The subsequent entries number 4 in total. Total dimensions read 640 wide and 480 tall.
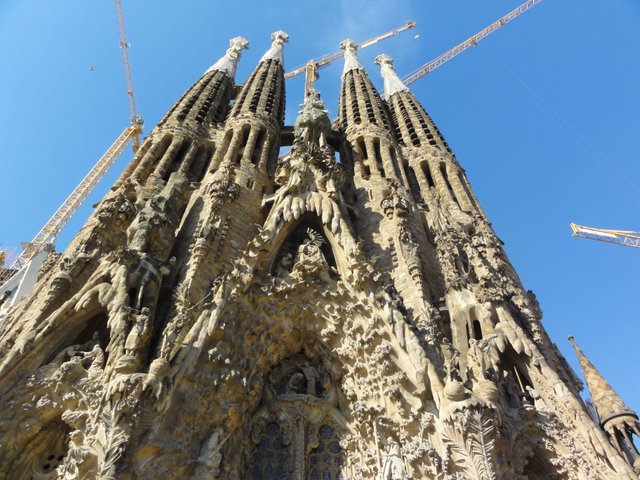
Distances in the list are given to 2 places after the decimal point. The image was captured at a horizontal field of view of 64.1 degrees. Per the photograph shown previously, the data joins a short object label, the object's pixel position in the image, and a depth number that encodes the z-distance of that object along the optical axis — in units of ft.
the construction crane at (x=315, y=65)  118.62
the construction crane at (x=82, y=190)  109.81
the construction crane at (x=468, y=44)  150.00
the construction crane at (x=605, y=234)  109.19
